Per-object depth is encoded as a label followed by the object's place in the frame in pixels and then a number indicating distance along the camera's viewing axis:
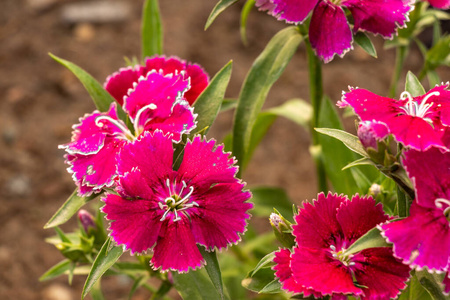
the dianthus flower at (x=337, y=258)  0.30
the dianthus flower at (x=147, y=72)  0.35
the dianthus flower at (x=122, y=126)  0.32
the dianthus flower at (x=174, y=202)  0.31
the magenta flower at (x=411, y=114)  0.29
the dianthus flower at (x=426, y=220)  0.29
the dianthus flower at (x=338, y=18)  0.33
